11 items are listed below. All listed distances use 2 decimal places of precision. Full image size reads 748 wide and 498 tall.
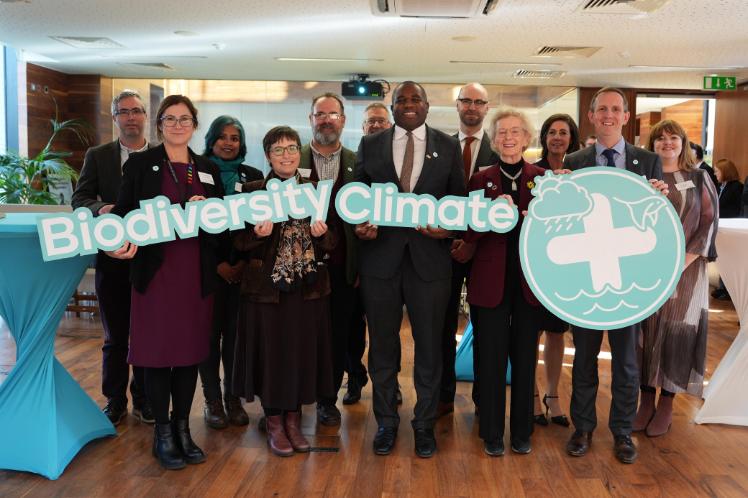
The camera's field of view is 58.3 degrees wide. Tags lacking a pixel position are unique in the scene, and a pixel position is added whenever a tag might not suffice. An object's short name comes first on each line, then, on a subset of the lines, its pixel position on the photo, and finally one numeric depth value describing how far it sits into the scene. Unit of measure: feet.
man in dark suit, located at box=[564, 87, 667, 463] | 9.44
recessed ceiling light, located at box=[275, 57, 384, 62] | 28.19
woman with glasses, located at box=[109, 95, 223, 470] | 8.64
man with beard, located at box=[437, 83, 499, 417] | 10.80
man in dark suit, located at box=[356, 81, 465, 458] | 9.36
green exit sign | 31.63
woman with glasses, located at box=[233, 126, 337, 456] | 9.25
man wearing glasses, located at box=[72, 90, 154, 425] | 10.37
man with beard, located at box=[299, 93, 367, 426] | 10.61
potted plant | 22.13
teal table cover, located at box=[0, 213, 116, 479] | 8.84
